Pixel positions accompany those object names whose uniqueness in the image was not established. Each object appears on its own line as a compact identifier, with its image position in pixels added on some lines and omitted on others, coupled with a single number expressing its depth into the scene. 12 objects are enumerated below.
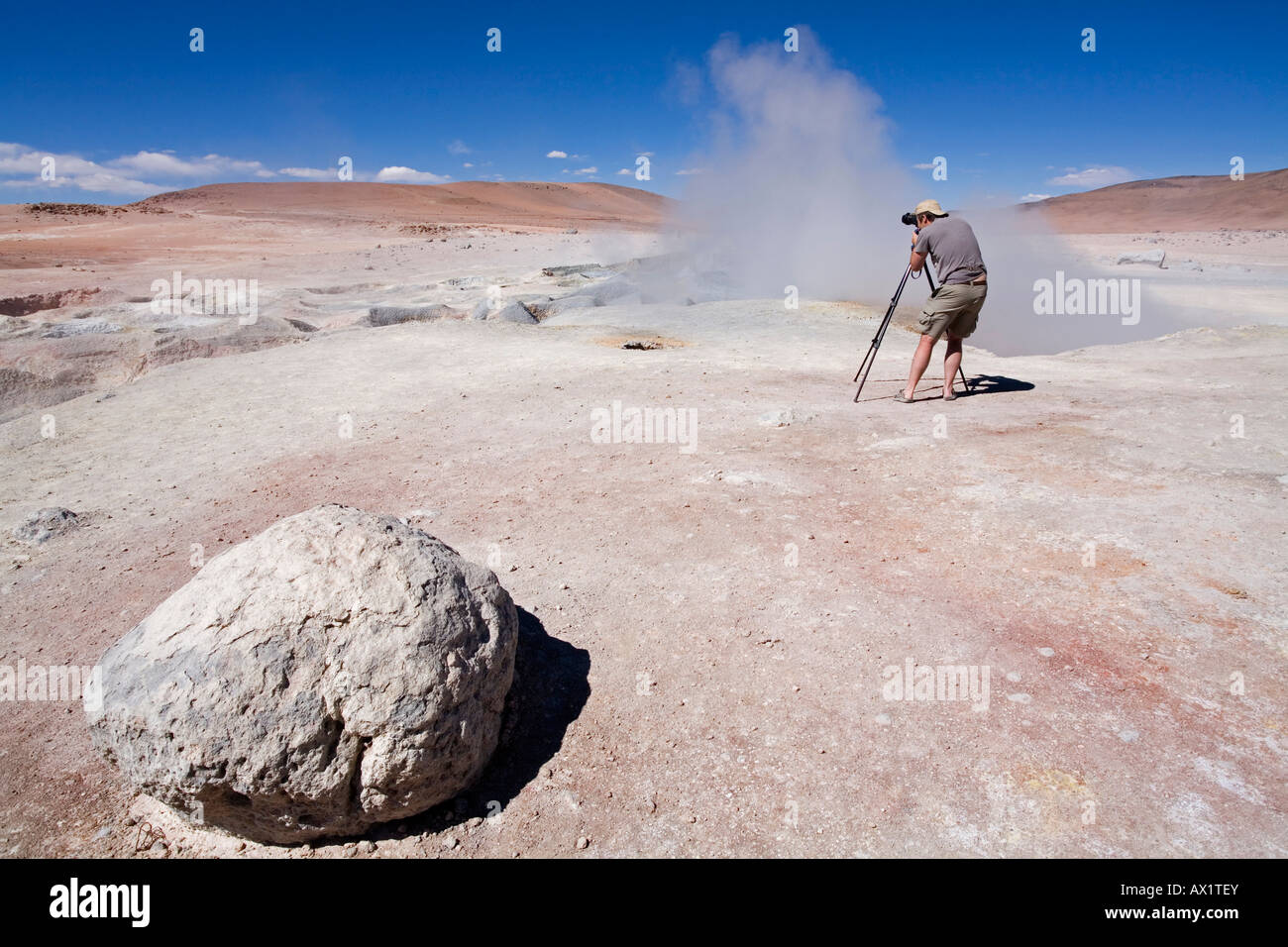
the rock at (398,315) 11.81
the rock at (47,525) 4.72
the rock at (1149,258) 22.17
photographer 6.42
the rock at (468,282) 17.08
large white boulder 2.30
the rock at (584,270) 18.23
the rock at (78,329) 10.05
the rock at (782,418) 6.07
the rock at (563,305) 12.95
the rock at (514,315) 11.38
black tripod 6.81
